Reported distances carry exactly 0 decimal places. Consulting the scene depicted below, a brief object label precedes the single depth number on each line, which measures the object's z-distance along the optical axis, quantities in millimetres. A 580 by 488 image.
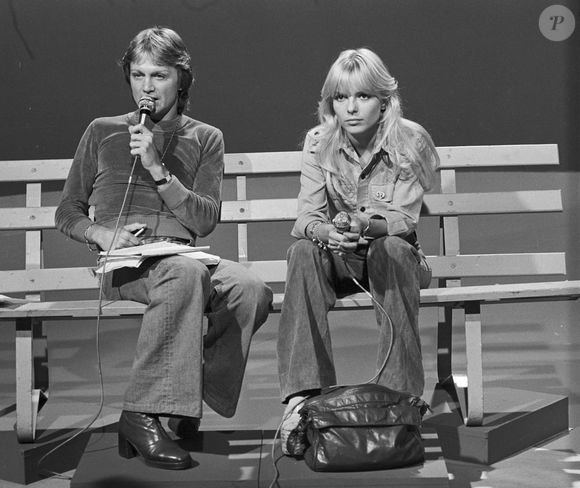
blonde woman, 6215
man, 5754
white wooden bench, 7812
